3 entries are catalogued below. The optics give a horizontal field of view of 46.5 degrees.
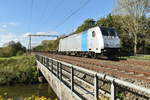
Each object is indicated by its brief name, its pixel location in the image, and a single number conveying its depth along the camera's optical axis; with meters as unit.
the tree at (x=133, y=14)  27.74
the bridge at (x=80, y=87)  3.34
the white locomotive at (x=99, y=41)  15.36
